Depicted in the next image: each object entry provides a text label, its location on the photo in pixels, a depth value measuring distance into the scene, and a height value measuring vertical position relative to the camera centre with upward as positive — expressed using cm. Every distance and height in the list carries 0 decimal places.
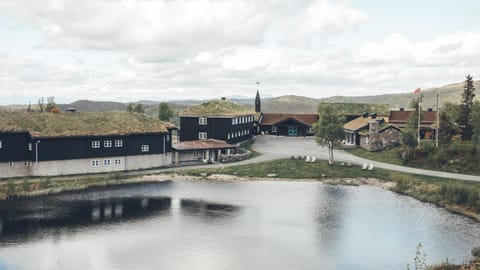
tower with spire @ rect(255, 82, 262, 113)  10704 +236
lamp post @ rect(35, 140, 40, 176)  5675 -534
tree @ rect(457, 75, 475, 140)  7231 +127
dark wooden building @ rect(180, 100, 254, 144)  7781 -137
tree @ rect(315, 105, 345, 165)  6400 -182
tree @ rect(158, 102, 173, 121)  10138 +36
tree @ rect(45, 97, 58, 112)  8819 +147
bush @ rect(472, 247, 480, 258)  3150 -902
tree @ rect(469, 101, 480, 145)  6384 -65
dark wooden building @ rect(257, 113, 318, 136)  9650 -188
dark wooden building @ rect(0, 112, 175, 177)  5681 -392
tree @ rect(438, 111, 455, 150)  6412 -184
